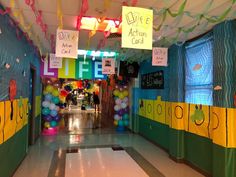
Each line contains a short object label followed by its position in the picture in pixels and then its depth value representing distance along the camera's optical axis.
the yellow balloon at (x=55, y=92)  7.20
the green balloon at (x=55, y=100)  7.12
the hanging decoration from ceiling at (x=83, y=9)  2.66
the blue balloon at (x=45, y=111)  6.94
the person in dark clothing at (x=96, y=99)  13.91
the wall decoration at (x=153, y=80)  5.74
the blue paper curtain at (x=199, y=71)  3.85
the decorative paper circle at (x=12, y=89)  3.29
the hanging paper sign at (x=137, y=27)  2.38
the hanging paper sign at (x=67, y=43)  3.01
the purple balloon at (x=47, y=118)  6.98
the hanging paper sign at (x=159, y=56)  4.36
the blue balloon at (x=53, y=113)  6.98
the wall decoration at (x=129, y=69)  7.09
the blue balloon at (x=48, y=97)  7.02
